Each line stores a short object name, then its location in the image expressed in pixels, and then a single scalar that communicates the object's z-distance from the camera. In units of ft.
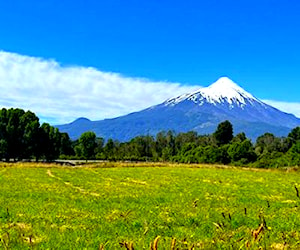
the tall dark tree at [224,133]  564.30
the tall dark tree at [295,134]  547.53
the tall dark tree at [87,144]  481.22
